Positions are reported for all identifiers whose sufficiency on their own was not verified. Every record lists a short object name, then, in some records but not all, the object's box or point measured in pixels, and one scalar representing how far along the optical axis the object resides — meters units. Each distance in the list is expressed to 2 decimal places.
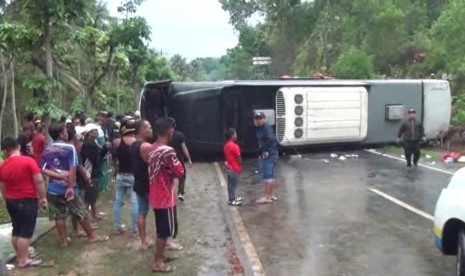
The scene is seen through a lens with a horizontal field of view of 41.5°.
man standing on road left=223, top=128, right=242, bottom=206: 10.51
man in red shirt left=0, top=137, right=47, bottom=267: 7.04
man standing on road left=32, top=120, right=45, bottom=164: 9.82
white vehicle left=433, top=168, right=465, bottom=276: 6.19
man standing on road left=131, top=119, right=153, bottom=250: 7.53
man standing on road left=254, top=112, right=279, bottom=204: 11.09
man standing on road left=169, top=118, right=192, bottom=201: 10.92
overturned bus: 16.61
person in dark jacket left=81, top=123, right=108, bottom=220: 9.27
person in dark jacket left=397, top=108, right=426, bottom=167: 15.29
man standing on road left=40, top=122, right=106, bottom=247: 7.79
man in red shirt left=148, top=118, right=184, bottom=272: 6.86
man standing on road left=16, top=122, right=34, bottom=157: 10.09
